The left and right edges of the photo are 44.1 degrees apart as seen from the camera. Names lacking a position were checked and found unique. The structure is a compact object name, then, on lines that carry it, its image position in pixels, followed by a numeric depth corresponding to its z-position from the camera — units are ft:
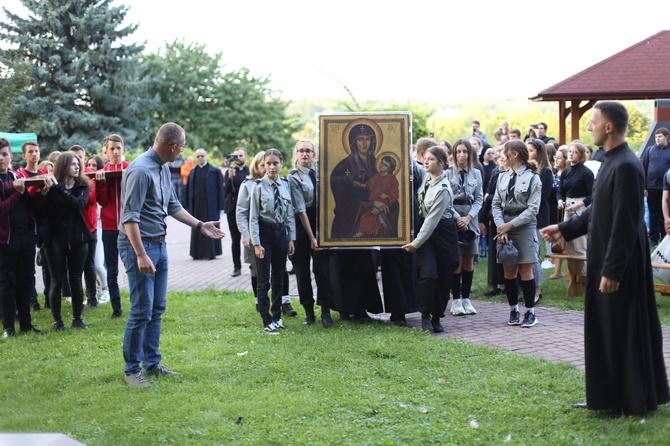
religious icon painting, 30.76
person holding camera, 48.13
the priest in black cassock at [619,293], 19.11
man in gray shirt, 22.57
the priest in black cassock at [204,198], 54.95
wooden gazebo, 67.56
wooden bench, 37.63
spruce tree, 118.62
